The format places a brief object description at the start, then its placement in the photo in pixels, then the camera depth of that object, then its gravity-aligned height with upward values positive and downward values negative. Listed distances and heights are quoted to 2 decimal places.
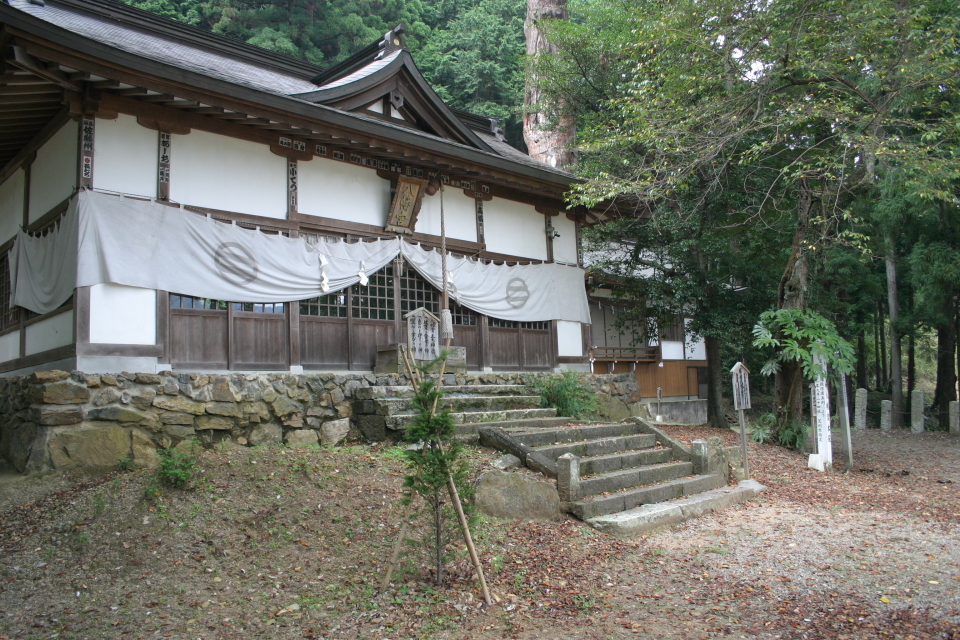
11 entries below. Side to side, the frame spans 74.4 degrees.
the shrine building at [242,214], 8.22 +2.48
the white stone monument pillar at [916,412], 19.53 -2.04
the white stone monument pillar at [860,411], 21.00 -2.09
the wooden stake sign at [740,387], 10.05 -0.58
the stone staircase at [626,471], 7.12 -1.56
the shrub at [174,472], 6.30 -1.05
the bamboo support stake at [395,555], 4.90 -1.50
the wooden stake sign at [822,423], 11.07 -1.30
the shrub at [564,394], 10.72 -0.66
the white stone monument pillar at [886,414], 20.81 -2.22
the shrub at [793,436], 12.25 -1.67
